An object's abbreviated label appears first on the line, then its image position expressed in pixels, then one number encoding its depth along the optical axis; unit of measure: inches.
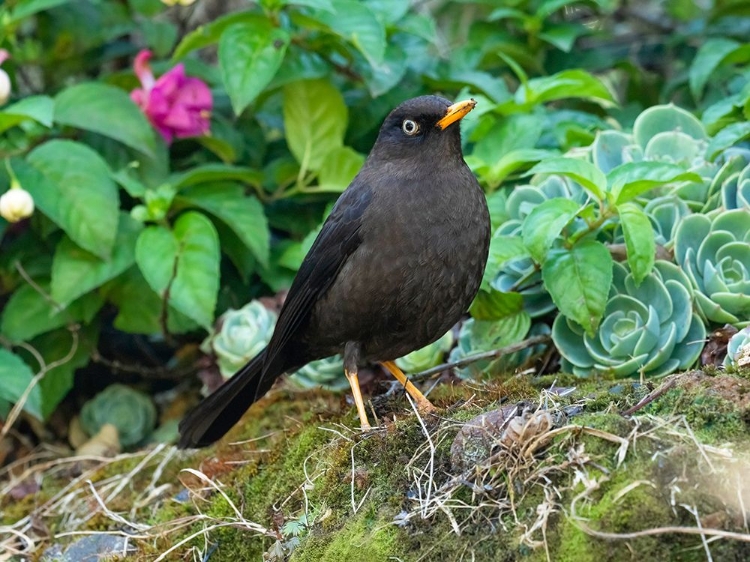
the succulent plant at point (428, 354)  331.6
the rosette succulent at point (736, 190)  292.4
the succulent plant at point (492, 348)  311.3
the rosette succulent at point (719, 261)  275.7
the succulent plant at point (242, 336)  346.9
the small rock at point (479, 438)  215.8
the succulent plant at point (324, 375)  343.6
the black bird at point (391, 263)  273.6
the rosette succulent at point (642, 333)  278.2
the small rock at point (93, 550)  276.4
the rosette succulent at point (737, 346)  237.7
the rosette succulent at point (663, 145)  317.1
